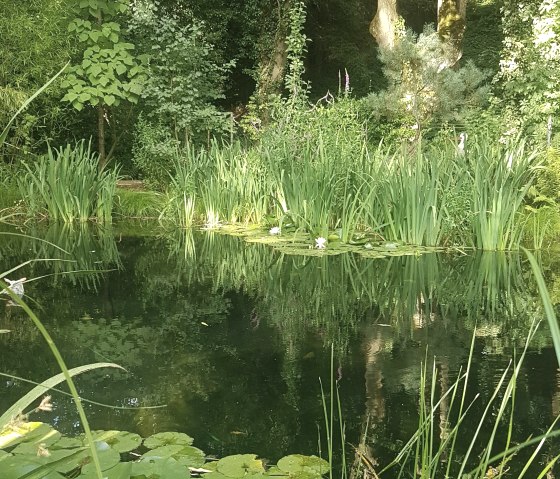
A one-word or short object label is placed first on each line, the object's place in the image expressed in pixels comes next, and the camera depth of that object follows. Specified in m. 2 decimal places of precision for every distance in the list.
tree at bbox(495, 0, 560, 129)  6.68
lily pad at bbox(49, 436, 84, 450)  1.46
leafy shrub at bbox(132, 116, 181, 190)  7.07
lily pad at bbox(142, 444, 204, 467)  1.45
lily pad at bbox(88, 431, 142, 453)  1.50
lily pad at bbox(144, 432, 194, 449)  1.55
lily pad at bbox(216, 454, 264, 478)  1.41
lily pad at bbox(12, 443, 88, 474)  1.22
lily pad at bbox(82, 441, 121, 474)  1.22
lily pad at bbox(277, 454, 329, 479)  1.43
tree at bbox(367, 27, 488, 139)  8.00
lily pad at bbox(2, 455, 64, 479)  1.08
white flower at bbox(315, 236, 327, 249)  4.32
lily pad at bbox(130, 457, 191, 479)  1.25
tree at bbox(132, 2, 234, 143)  7.54
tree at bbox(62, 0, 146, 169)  7.39
